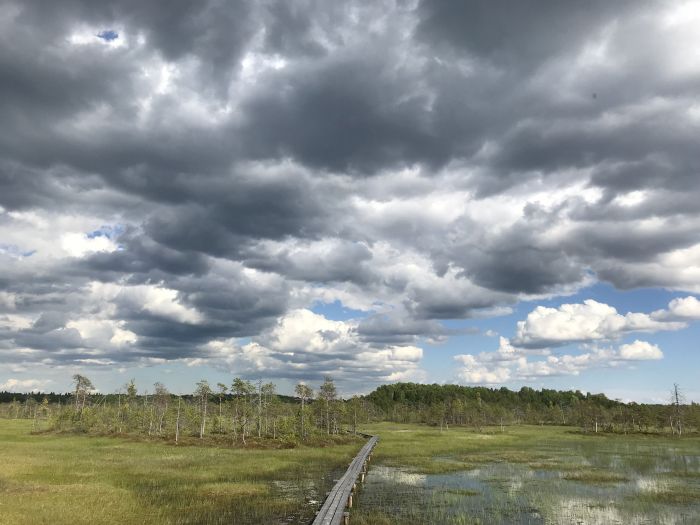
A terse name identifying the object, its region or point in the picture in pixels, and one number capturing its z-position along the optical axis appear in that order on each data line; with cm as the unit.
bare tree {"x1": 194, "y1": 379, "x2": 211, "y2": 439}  9612
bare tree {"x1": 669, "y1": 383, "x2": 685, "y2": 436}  12631
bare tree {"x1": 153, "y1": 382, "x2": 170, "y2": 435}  10194
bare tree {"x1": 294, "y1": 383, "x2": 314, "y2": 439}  11281
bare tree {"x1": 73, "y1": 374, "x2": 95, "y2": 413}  12769
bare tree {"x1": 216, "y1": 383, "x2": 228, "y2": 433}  10312
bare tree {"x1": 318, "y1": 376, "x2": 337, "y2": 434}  11000
